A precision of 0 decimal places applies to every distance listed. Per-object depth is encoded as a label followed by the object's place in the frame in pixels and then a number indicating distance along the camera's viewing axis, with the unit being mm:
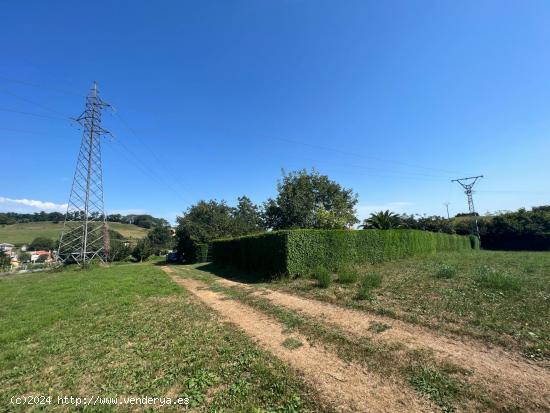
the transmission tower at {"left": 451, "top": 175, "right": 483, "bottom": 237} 46312
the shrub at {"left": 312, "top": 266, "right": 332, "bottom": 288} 10250
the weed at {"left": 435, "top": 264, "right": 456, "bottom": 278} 10483
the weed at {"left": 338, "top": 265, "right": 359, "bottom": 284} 10500
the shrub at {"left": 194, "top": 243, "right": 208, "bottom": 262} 32438
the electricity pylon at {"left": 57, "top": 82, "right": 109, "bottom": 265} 26922
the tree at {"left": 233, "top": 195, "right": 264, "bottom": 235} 37844
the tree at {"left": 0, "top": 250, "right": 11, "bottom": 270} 50997
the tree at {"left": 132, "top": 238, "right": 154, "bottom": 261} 57969
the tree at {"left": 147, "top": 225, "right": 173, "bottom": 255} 85812
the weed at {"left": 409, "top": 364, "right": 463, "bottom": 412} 3285
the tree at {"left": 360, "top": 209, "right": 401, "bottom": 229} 32188
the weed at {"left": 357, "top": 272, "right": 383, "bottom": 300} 8173
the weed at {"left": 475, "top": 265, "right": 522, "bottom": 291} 7955
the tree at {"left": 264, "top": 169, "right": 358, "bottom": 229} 35156
